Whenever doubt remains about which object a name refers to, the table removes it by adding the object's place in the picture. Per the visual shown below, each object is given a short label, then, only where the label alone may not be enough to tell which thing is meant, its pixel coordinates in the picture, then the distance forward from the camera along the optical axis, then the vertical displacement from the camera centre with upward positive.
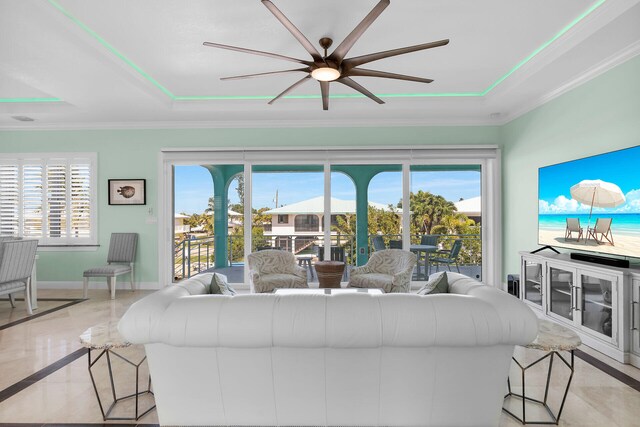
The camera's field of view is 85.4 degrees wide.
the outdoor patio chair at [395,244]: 5.47 -0.45
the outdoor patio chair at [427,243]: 5.48 -0.44
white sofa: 1.54 -0.66
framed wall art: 5.48 +0.37
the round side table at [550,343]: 1.73 -0.65
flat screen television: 2.90 +0.11
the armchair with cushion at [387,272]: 3.99 -0.70
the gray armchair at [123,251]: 5.36 -0.55
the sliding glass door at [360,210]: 5.48 +0.09
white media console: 2.71 -0.75
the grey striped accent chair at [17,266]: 3.86 -0.59
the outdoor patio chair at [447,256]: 5.49 -0.64
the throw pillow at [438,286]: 2.31 -0.48
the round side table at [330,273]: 4.25 -0.71
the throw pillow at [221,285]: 2.32 -0.48
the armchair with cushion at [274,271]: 4.13 -0.71
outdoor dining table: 5.46 -0.56
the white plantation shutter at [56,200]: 5.55 +0.24
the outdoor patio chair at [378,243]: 5.47 -0.44
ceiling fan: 2.22 +1.20
